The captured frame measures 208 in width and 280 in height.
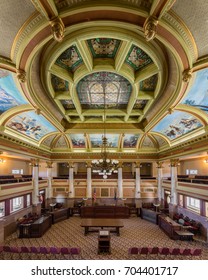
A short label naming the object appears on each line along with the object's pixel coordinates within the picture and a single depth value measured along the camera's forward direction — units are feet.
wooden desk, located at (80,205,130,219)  53.83
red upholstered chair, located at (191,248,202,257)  25.86
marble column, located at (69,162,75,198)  60.44
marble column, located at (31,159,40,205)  50.31
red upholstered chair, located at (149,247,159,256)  27.12
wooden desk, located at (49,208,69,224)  48.57
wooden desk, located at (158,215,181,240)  37.06
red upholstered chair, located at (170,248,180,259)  26.53
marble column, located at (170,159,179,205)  49.70
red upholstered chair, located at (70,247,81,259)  26.74
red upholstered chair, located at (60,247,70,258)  26.61
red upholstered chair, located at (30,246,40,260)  26.68
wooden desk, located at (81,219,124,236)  37.29
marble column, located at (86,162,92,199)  60.01
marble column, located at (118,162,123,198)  60.39
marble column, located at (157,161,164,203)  60.44
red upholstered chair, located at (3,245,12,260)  27.14
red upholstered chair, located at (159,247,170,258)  26.81
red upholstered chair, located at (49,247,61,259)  26.35
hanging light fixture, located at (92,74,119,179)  33.04
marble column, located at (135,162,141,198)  60.59
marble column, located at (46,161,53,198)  60.39
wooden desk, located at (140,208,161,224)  48.75
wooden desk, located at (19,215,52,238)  38.01
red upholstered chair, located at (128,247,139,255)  27.20
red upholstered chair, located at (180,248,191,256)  25.98
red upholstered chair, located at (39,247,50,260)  26.47
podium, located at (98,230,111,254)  30.60
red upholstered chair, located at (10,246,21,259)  26.53
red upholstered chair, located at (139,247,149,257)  27.02
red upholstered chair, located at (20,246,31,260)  26.56
